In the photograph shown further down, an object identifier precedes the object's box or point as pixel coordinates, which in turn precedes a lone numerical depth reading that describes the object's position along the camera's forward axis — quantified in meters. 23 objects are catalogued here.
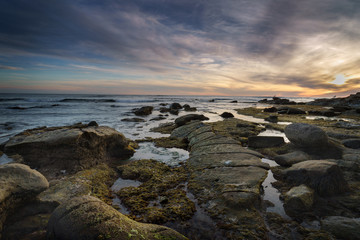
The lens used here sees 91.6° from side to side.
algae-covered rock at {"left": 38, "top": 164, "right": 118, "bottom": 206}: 3.45
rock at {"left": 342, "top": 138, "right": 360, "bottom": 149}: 6.03
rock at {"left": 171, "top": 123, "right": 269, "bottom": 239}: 2.85
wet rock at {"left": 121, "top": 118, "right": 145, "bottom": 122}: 15.55
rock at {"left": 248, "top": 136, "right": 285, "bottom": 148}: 7.22
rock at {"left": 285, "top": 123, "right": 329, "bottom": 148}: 5.76
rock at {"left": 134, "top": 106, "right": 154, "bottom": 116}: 21.31
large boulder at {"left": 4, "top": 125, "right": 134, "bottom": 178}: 4.89
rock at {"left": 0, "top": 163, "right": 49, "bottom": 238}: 2.77
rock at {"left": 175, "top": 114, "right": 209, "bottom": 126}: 11.77
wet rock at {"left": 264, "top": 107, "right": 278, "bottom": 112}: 23.43
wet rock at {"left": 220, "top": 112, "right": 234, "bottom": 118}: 17.72
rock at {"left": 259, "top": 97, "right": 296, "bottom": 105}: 47.80
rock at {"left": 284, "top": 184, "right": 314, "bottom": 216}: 3.15
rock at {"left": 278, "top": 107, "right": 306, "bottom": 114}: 20.58
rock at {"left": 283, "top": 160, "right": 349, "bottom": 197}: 3.56
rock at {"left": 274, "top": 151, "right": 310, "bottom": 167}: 5.27
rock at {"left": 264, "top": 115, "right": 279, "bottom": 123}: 14.57
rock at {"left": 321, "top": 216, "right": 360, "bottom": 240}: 2.49
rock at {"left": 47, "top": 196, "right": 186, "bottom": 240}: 2.21
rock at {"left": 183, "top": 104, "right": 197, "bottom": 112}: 26.81
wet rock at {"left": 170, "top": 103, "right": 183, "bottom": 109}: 29.60
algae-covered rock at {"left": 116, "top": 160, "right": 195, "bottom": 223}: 3.17
